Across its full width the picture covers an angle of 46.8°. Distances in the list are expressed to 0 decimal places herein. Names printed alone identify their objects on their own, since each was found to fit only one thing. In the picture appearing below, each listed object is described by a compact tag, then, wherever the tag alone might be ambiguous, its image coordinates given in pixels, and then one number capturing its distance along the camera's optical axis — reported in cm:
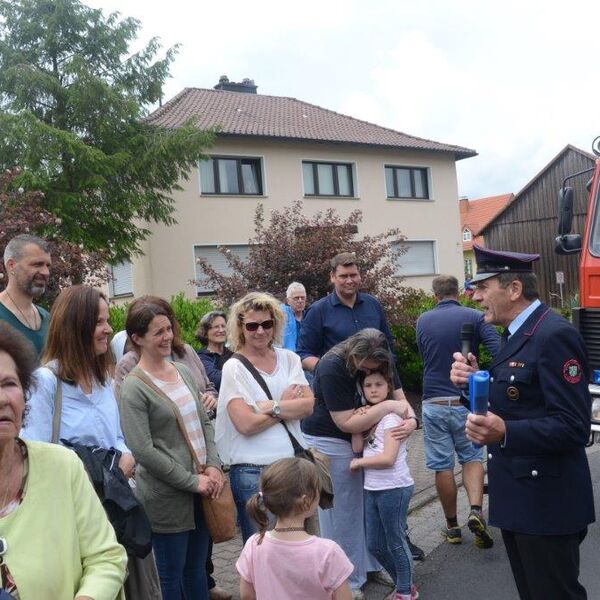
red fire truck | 672
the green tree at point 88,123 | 1856
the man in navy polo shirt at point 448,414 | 541
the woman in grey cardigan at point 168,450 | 356
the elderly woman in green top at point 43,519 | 204
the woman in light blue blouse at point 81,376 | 321
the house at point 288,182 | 2386
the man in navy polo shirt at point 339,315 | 549
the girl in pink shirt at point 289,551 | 291
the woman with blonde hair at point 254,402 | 390
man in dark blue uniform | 287
